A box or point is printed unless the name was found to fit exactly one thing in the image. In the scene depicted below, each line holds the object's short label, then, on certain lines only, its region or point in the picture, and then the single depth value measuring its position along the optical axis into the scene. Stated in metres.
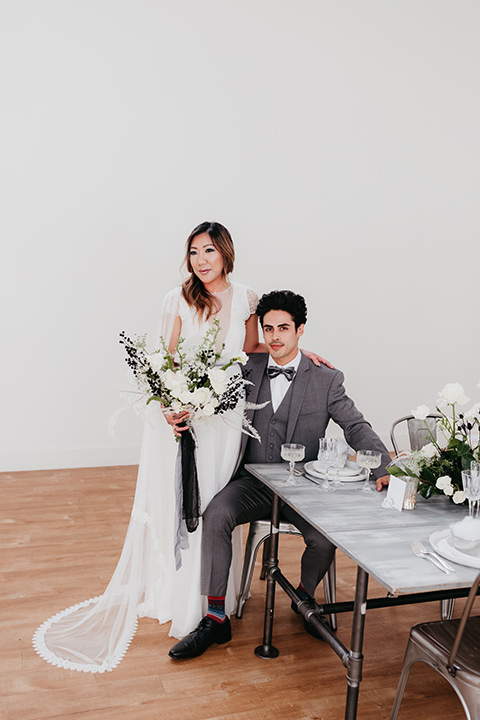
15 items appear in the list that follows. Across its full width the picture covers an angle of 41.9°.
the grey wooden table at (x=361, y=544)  1.65
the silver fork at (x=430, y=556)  1.69
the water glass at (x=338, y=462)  2.37
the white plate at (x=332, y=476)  2.40
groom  2.53
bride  2.50
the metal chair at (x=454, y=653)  1.62
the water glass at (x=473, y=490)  1.93
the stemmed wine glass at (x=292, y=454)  2.39
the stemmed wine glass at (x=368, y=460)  2.34
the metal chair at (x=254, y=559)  2.64
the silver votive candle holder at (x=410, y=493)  2.13
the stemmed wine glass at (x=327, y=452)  2.39
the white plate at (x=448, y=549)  1.73
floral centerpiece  2.21
